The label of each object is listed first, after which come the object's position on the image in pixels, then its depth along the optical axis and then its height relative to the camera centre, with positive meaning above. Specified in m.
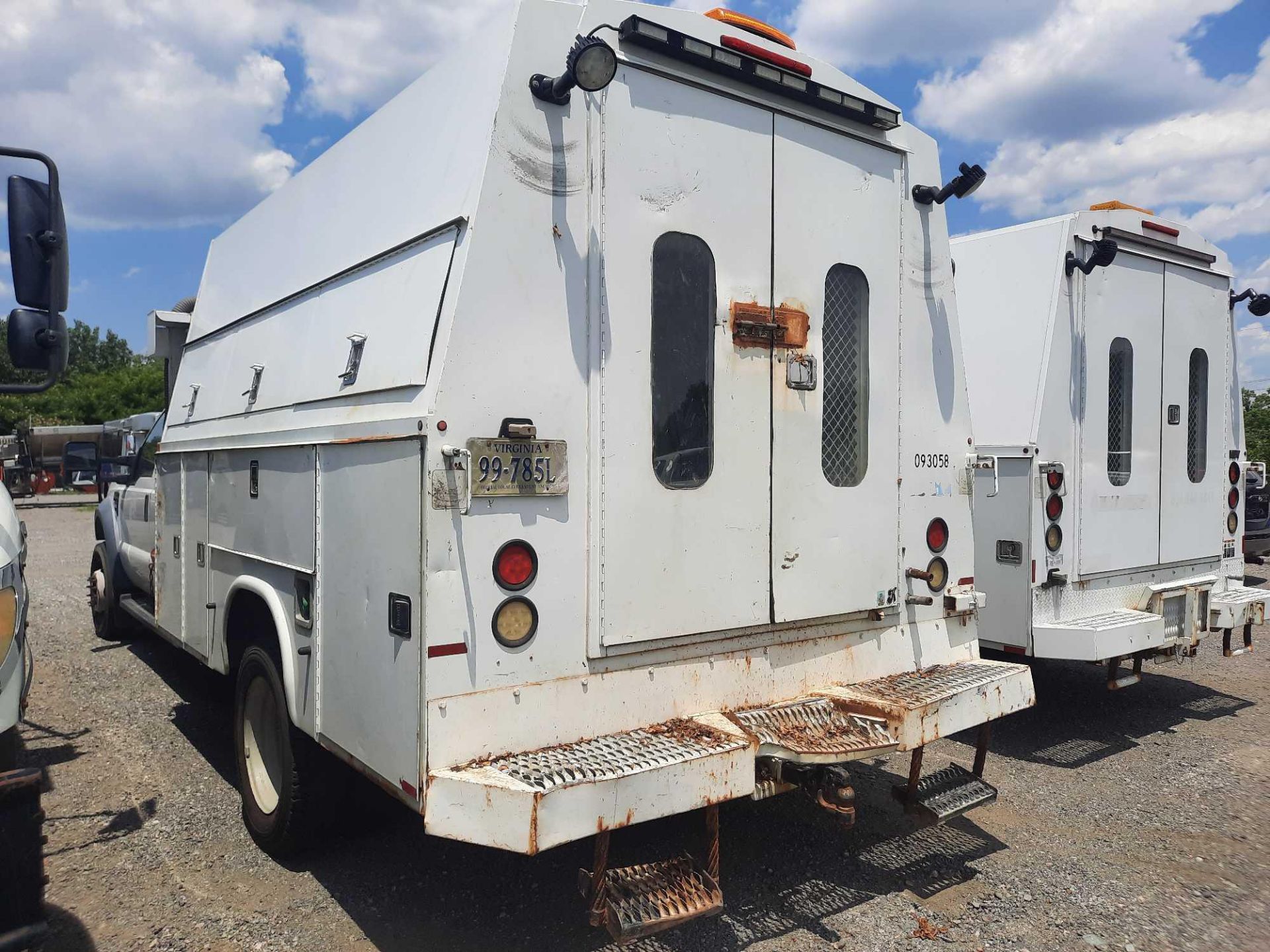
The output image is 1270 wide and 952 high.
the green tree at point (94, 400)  43.38 +3.97
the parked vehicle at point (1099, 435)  5.75 +0.29
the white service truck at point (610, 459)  2.97 +0.07
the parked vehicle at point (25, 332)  2.81 +0.50
